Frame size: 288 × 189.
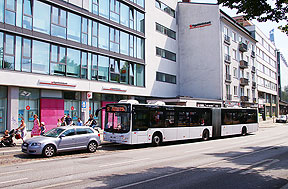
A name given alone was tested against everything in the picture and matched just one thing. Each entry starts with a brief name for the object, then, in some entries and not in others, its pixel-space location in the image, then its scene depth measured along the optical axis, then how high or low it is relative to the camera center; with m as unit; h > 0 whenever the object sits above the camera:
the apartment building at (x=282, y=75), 81.44 +10.19
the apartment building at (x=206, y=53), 40.34 +8.36
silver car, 12.45 -1.70
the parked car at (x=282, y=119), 49.85 -2.18
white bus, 15.84 -1.08
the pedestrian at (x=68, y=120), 21.61 -1.10
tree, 8.66 +3.22
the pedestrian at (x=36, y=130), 16.67 -1.47
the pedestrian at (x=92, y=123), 20.36 -1.25
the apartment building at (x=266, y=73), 60.85 +8.44
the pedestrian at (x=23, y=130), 15.80 -1.40
